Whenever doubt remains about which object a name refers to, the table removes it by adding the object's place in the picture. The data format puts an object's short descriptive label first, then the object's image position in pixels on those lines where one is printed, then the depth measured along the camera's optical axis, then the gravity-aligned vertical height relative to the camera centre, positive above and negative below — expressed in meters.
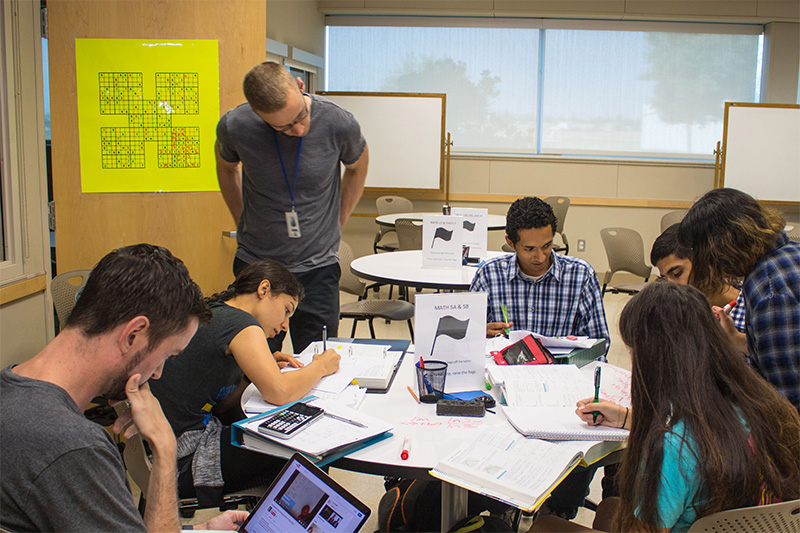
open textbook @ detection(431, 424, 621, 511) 1.30 -0.59
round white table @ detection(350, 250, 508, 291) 3.34 -0.44
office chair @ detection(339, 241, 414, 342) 3.85 -0.69
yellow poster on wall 3.04 +0.38
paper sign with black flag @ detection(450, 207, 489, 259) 3.84 -0.22
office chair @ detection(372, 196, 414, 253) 6.89 -0.12
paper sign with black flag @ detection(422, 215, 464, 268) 3.68 -0.27
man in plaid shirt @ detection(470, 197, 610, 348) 2.48 -0.35
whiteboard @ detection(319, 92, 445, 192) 7.20 +0.67
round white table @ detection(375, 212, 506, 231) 5.35 -0.23
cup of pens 1.78 -0.53
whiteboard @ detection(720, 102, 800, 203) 6.95 +0.55
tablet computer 1.30 -0.65
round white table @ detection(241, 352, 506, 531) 1.42 -0.59
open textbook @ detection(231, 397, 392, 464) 1.45 -0.57
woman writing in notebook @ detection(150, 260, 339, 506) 1.76 -0.56
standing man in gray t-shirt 2.47 +0.02
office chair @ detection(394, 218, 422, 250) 4.97 -0.31
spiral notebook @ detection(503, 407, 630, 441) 1.53 -0.56
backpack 1.85 -0.93
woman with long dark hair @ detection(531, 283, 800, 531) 1.16 -0.42
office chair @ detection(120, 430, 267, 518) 1.56 -0.72
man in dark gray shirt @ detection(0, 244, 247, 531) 0.93 -0.33
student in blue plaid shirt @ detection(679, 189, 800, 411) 1.56 -0.17
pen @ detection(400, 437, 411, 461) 1.43 -0.58
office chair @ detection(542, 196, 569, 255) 6.73 -0.11
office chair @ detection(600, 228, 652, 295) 5.02 -0.42
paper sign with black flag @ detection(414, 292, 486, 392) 1.84 -0.40
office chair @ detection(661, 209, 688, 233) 6.76 -0.21
